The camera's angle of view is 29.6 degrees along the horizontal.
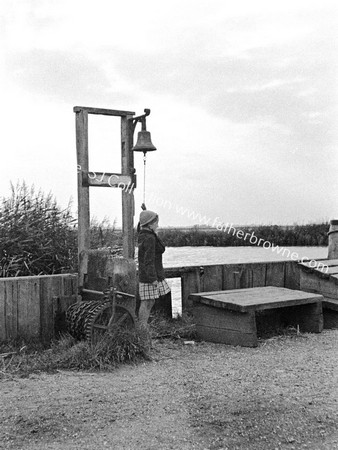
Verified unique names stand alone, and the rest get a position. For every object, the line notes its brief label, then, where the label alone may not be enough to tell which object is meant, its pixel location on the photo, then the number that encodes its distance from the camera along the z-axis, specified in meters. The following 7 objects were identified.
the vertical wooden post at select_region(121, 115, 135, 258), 7.86
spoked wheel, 6.34
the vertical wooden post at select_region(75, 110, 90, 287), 7.55
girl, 7.17
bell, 7.46
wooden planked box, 7.08
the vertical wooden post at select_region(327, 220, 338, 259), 10.66
